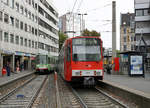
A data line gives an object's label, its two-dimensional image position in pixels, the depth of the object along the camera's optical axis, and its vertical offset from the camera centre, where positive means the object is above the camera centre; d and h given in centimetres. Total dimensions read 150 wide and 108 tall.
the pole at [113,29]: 1719 +292
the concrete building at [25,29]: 2628 +584
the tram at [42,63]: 2454 -68
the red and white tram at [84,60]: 983 -8
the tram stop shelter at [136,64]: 1585 -52
